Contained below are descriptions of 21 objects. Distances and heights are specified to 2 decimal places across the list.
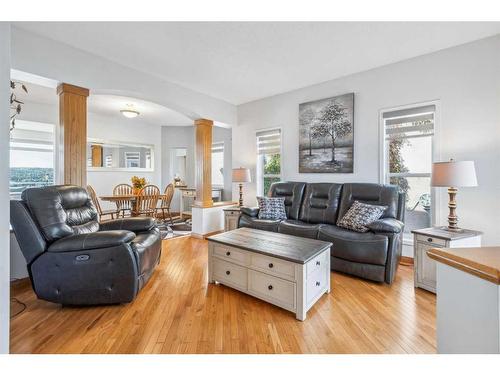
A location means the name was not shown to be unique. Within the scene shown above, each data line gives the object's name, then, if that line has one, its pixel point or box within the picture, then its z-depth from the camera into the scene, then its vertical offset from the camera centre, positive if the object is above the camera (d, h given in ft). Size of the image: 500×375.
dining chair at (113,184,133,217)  15.66 -0.51
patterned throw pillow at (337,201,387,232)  9.01 -1.16
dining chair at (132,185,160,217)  15.05 -0.97
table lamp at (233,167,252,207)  14.39 +0.70
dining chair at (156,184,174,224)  17.07 -0.84
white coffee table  6.22 -2.36
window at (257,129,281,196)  14.84 +1.79
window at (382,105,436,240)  9.85 +1.29
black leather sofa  8.09 -1.59
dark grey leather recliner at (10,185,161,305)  6.24 -1.89
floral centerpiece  16.84 +0.21
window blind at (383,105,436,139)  9.70 +2.76
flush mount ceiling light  15.40 +4.90
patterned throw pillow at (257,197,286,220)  11.66 -1.08
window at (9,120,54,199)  14.44 +1.96
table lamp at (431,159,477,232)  7.42 +0.34
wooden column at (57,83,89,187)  8.86 +2.05
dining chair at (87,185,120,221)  12.66 -1.00
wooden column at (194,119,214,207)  14.78 +1.60
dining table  14.43 -0.73
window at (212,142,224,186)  20.38 +1.96
